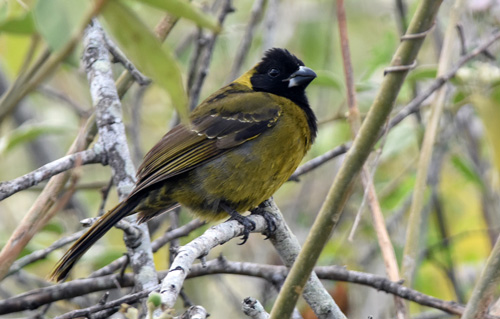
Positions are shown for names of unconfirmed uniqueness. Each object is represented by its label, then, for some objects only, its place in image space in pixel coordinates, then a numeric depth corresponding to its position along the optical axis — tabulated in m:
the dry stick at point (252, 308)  3.58
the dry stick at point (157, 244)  6.01
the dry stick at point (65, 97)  9.30
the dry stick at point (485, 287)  2.98
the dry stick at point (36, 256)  5.57
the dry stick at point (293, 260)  4.62
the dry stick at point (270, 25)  8.47
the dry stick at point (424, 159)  5.04
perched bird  6.66
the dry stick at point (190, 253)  3.10
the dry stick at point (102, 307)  3.93
